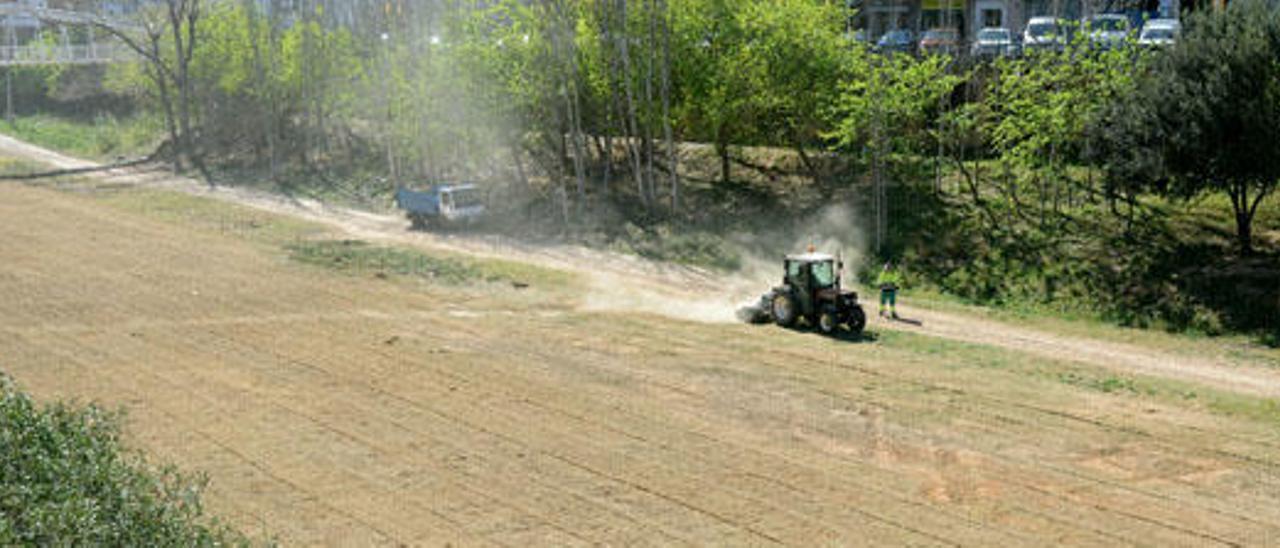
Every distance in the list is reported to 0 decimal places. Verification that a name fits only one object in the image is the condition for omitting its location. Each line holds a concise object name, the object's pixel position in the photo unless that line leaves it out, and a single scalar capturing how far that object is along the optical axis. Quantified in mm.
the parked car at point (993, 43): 47500
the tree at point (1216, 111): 31312
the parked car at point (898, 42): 50531
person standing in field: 31297
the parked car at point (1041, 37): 38219
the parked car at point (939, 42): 47438
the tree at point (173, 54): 66312
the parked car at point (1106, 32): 37375
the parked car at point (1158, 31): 43247
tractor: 28516
